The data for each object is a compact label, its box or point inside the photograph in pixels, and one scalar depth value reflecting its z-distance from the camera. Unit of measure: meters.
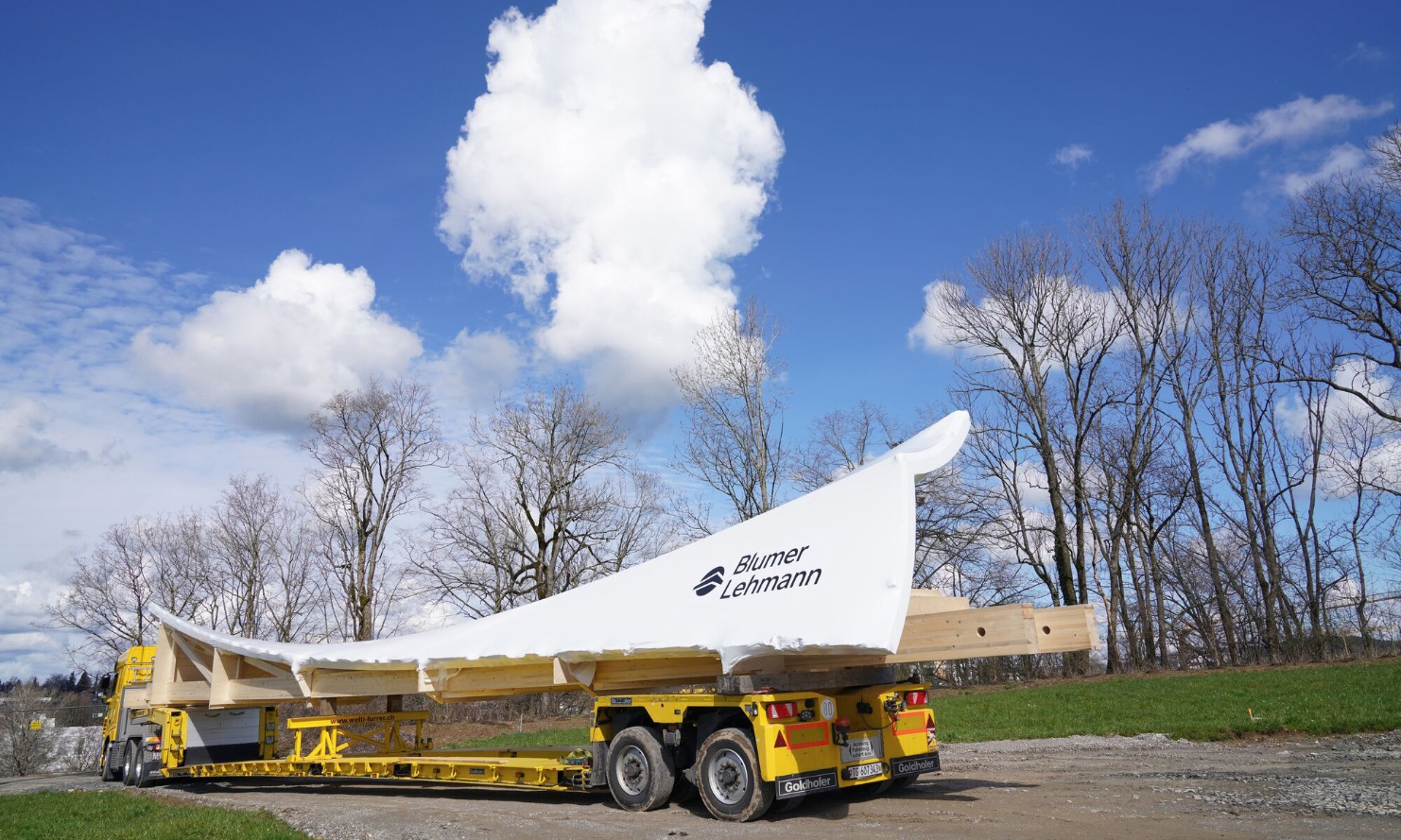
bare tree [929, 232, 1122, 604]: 32.56
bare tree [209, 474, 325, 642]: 38.81
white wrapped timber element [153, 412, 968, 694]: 7.76
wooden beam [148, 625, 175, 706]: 14.48
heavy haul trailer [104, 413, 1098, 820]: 7.89
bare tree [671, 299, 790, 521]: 31.89
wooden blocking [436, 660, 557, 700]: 10.38
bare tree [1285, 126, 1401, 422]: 26.14
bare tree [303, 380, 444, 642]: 35.59
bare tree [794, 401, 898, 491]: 32.22
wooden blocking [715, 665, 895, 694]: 8.36
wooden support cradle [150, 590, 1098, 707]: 7.86
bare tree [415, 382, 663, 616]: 34.78
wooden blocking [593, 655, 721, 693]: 9.48
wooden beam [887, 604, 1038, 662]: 7.68
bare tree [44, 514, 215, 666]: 37.06
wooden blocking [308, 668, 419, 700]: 11.64
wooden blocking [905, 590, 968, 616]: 8.91
